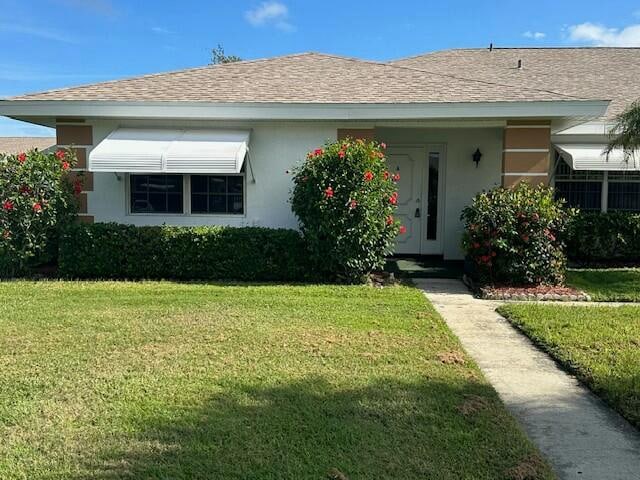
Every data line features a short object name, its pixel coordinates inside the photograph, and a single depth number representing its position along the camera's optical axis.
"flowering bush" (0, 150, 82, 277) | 9.02
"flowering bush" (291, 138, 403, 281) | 8.67
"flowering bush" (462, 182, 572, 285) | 8.66
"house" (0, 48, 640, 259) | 9.45
